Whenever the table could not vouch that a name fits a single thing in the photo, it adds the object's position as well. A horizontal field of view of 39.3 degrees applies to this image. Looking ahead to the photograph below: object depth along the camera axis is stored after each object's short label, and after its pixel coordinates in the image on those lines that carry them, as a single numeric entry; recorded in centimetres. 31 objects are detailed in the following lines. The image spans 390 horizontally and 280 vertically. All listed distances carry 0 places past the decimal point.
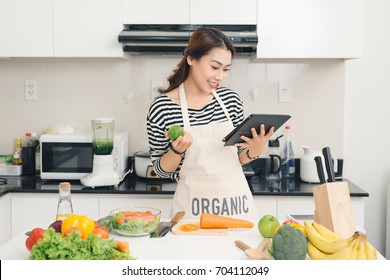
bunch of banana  144
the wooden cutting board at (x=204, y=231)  182
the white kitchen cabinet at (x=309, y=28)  305
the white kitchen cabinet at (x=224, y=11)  306
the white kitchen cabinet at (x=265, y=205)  297
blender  302
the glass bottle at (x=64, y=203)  177
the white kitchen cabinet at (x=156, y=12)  308
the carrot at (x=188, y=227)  185
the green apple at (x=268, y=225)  174
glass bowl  177
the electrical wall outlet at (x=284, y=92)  343
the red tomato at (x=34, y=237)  155
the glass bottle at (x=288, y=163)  333
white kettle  319
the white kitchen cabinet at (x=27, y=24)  312
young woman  233
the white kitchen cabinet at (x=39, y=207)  299
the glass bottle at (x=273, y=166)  325
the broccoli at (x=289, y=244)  149
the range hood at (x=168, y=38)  299
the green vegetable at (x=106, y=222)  184
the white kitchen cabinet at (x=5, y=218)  295
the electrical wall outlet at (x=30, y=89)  350
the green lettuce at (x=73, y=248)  140
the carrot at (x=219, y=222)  186
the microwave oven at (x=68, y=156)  318
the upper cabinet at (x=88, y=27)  310
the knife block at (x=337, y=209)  169
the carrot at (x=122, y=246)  152
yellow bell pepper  157
